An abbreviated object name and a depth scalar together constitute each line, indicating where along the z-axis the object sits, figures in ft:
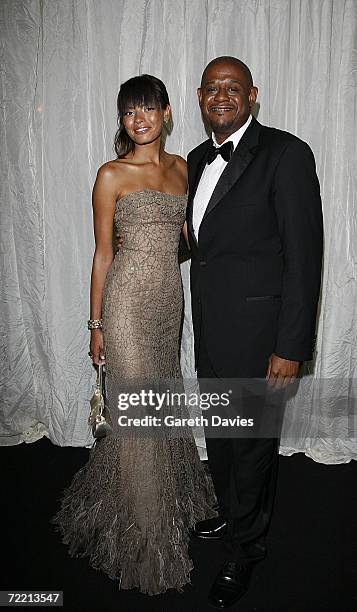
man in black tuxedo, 5.64
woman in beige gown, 6.43
